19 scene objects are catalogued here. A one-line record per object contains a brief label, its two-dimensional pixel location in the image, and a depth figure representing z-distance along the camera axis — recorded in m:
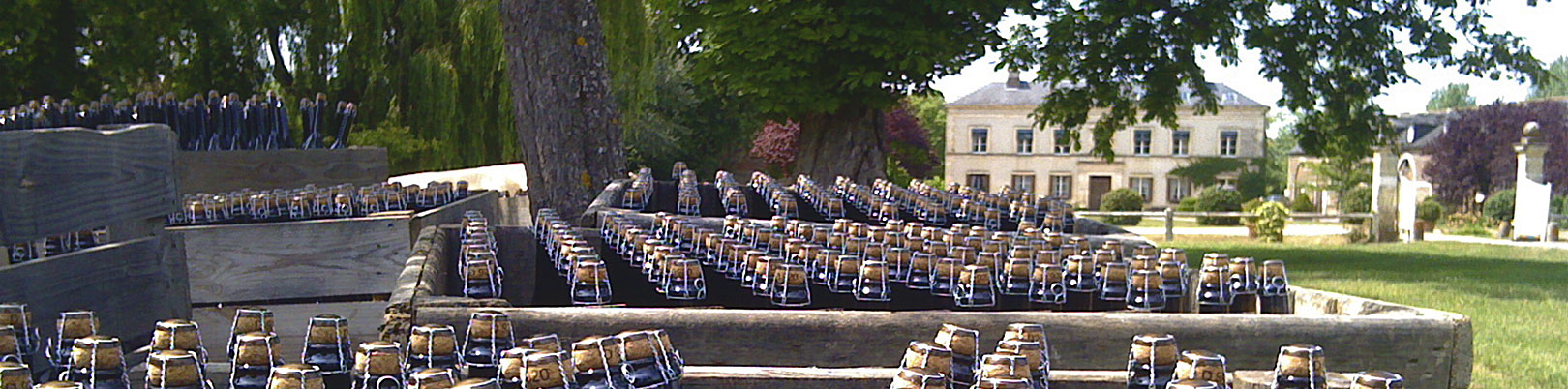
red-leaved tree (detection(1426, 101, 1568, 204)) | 47.38
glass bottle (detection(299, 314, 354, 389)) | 2.21
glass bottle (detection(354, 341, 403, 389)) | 1.95
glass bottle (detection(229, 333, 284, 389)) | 2.04
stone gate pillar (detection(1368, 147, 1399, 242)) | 25.39
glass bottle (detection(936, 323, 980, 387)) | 2.05
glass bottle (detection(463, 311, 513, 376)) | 2.26
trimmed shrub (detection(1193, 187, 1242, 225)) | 44.19
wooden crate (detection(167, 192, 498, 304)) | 5.16
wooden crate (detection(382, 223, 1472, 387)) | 2.44
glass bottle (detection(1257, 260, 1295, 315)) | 3.02
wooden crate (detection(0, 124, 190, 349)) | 3.23
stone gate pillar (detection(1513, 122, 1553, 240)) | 27.08
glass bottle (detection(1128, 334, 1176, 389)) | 2.12
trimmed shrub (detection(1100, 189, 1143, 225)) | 48.12
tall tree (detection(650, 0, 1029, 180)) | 11.98
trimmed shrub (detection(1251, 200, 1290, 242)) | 25.64
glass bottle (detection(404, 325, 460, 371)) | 2.09
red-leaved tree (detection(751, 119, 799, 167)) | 34.88
